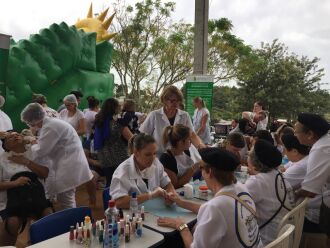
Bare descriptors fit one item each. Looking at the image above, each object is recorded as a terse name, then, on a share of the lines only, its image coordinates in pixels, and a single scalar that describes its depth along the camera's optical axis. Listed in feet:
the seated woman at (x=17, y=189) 8.19
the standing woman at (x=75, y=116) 15.61
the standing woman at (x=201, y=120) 19.80
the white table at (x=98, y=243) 5.69
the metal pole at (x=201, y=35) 21.26
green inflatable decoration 20.22
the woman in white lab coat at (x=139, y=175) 7.41
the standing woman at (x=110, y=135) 12.51
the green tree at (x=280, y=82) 50.60
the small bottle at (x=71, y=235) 5.86
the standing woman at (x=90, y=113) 16.47
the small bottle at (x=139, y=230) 6.11
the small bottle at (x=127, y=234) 5.88
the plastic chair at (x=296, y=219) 6.34
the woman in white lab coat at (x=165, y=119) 11.85
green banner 20.83
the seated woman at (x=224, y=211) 4.79
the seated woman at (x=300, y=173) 8.50
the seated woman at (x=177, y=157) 9.73
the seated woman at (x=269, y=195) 6.76
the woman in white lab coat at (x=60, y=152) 9.18
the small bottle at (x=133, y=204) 7.05
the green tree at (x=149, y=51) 33.73
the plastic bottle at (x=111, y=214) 5.77
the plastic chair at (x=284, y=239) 4.67
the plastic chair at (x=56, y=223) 6.14
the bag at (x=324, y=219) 7.60
